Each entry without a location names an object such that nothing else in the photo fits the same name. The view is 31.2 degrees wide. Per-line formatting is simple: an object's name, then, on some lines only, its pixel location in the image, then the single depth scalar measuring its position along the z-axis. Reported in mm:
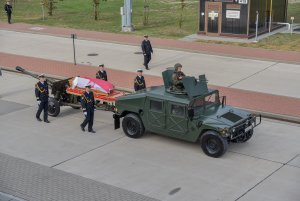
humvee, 13633
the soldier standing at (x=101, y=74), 17972
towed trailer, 16703
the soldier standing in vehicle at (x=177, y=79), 14523
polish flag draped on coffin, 16734
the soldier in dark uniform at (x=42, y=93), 16469
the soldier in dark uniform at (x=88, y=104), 15445
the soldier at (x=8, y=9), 34562
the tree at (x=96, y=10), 35044
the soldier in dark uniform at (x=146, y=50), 22455
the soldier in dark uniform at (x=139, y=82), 17391
